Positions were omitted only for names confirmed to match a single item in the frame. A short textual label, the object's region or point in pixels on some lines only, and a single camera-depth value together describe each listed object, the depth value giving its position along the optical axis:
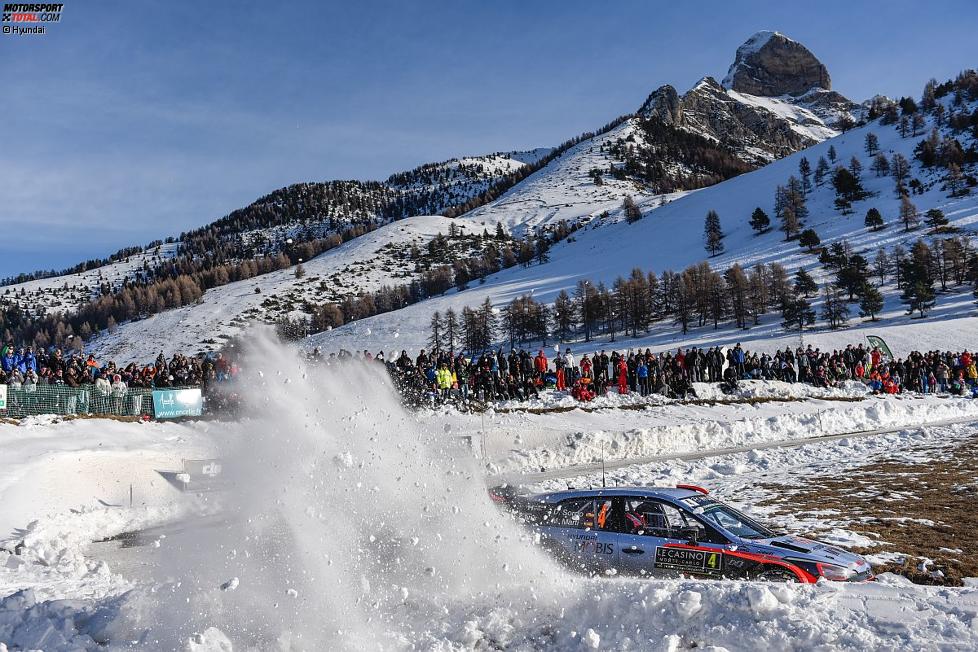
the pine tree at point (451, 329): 88.50
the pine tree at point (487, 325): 86.12
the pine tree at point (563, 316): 81.75
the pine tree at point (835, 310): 62.75
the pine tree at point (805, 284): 70.44
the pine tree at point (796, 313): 63.16
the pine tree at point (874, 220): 89.94
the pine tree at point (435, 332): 85.21
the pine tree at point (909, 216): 87.50
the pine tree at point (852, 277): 69.50
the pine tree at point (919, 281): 61.59
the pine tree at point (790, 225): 97.00
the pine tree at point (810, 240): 89.06
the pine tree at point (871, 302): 61.91
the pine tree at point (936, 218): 84.06
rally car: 7.91
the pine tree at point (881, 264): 74.44
